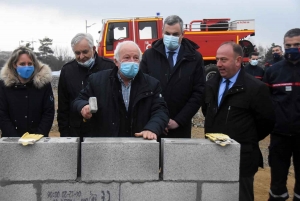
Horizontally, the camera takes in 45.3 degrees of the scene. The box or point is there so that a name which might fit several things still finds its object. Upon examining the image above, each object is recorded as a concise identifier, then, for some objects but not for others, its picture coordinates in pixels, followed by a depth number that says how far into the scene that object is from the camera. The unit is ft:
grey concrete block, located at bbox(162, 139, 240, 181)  8.95
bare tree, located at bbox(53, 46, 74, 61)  159.63
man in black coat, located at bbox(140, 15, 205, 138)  12.16
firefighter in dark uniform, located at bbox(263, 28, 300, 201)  12.65
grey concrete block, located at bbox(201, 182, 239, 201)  9.16
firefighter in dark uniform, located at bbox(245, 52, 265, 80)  28.81
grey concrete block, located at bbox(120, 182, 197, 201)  9.07
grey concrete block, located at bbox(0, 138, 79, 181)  8.70
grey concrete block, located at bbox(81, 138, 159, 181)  8.79
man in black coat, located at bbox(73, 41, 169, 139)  9.67
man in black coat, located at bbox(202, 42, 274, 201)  10.54
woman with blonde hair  11.82
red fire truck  41.22
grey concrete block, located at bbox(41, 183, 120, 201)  8.99
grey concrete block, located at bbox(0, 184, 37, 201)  8.86
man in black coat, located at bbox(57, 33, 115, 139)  11.91
